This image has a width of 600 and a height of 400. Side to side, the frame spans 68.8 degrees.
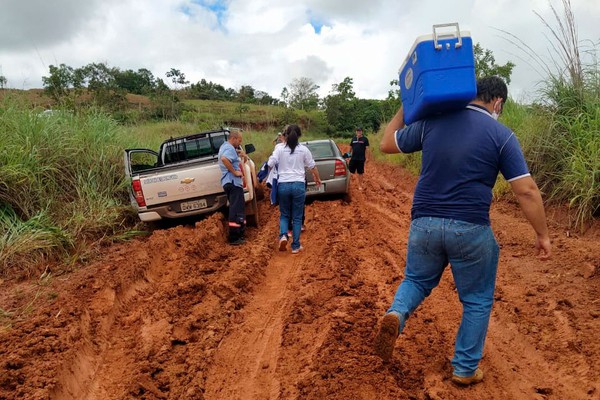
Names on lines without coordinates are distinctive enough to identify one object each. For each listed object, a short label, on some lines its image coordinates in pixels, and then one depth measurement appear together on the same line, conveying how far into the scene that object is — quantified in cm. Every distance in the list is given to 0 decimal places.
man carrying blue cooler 273
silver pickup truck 734
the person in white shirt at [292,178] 652
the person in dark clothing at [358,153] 1327
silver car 934
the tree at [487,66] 1964
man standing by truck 707
